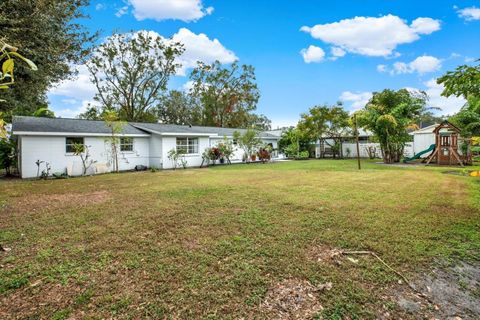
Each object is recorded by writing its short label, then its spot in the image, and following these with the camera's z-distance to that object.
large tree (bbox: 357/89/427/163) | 16.70
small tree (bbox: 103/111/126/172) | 14.11
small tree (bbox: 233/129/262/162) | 19.91
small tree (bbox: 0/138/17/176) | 12.10
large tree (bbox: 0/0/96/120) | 7.65
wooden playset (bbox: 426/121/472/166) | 14.59
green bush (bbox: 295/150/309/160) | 23.84
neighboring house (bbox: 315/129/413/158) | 22.41
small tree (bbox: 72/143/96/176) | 13.41
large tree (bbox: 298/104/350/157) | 23.05
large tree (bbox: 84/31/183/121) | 26.31
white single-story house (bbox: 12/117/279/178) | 12.23
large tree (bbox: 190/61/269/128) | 34.00
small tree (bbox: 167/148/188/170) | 16.27
